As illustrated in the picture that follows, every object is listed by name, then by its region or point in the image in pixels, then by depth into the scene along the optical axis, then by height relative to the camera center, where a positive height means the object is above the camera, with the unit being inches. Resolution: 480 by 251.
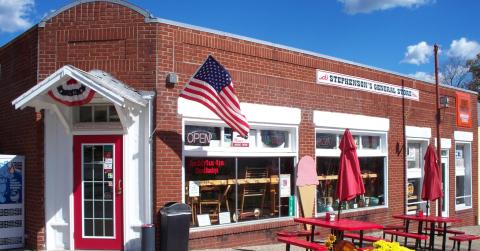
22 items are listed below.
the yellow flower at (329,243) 250.4 -43.4
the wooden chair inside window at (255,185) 470.0 -31.5
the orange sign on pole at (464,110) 768.5 +52.8
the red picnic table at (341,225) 374.0 -53.9
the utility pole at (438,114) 673.6 +43.1
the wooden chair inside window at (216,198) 439.5 -40.3
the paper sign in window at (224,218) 450.0 -56.6
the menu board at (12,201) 424.5 -40.1
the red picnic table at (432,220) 480.3 -63.6
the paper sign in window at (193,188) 429.1 -31.1
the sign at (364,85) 544.2 +67.4
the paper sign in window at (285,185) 500.4 -33.9
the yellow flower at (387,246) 219.1 -39.5
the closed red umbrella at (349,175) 393.7 -19.6
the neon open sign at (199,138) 427.5 +8.0
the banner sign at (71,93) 371.6 +37.6
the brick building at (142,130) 403.5 +14.4
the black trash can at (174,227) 384.2 -55.0
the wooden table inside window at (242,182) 441.0 -28.1
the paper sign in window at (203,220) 434.3 -56.5
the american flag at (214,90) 395.5 +41.6
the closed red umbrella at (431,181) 512.4 -31.5
